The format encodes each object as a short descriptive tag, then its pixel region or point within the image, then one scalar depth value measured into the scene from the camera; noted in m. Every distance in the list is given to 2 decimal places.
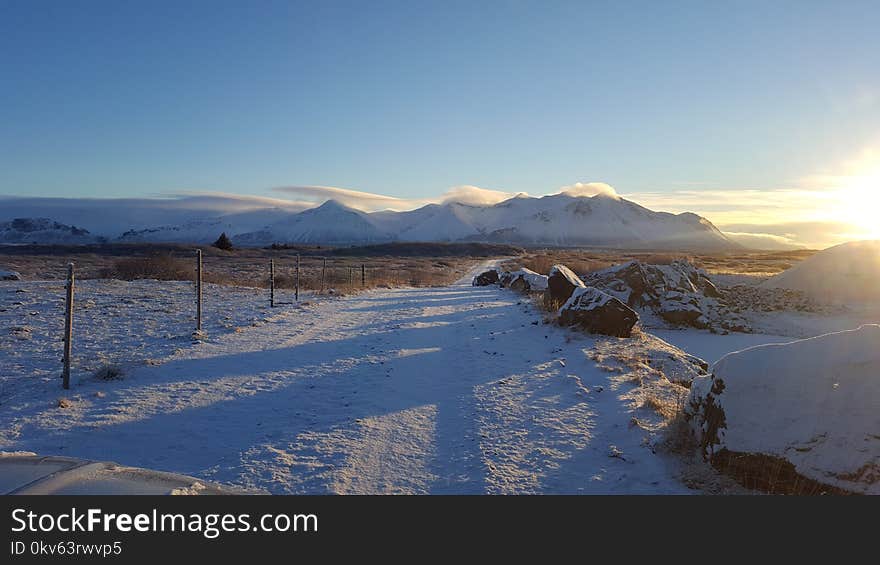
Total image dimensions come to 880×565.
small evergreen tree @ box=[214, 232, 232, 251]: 89.00
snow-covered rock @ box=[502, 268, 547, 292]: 27.72
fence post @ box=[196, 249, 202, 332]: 13.15
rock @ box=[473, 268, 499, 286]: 36.22
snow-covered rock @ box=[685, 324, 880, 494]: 4.57
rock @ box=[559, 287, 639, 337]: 13.94
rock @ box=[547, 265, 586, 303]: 18.86
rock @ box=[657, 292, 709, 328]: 23.36
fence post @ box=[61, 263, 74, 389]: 8.03
